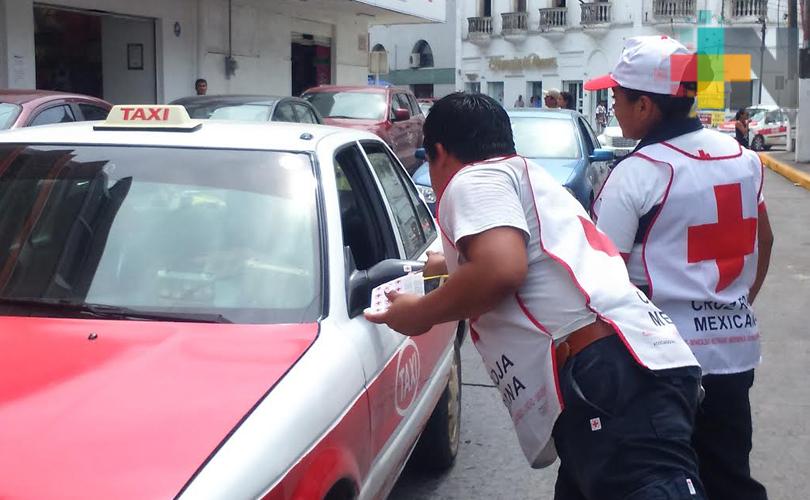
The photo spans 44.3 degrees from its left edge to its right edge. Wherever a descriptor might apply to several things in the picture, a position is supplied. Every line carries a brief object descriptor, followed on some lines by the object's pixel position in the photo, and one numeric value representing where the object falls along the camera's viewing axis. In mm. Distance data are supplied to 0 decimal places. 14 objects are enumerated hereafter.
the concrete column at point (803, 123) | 21984
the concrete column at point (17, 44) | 14266
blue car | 9930
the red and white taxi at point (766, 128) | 31250
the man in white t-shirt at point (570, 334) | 2320
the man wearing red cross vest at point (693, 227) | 2885
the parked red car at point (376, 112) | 15461
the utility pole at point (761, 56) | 37153
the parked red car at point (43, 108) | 8297
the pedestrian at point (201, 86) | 17656
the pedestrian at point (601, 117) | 36812
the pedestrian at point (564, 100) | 17712
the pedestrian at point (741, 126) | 24781
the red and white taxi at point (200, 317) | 2219
